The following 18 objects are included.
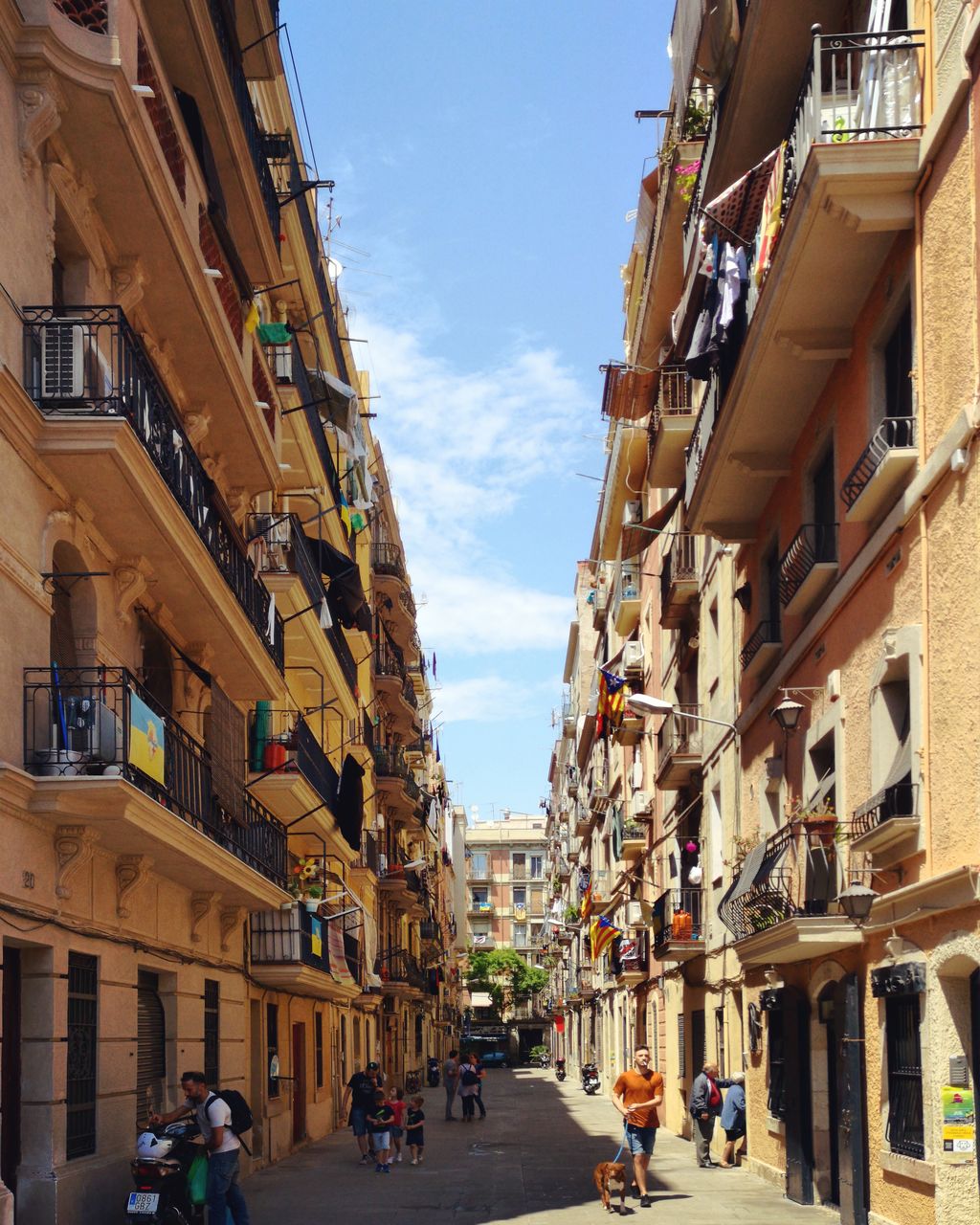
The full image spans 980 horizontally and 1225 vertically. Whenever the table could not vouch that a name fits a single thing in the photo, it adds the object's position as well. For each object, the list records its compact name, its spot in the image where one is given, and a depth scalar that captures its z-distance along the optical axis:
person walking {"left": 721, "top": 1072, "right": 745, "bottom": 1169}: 21.41
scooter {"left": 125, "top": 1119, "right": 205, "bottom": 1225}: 12.67
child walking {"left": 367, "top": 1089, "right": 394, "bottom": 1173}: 23.31
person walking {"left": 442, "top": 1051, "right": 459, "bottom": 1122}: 37.84
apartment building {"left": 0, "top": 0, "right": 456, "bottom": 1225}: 12.11
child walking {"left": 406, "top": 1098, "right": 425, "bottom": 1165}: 24.47
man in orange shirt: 17.61
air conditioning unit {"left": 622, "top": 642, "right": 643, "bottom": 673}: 37.31
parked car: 90.38
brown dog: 16.95
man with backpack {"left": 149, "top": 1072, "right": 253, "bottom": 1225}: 13.90
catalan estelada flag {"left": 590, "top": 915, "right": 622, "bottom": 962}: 38.78
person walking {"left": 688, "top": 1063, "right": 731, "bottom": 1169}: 22.31
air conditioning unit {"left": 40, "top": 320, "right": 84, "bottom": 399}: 12.14
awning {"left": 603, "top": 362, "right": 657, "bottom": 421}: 28.75
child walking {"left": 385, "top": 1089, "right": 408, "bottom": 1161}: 24.30
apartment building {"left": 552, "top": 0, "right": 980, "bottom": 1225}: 11.79
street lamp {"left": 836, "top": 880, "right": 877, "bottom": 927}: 13.22
